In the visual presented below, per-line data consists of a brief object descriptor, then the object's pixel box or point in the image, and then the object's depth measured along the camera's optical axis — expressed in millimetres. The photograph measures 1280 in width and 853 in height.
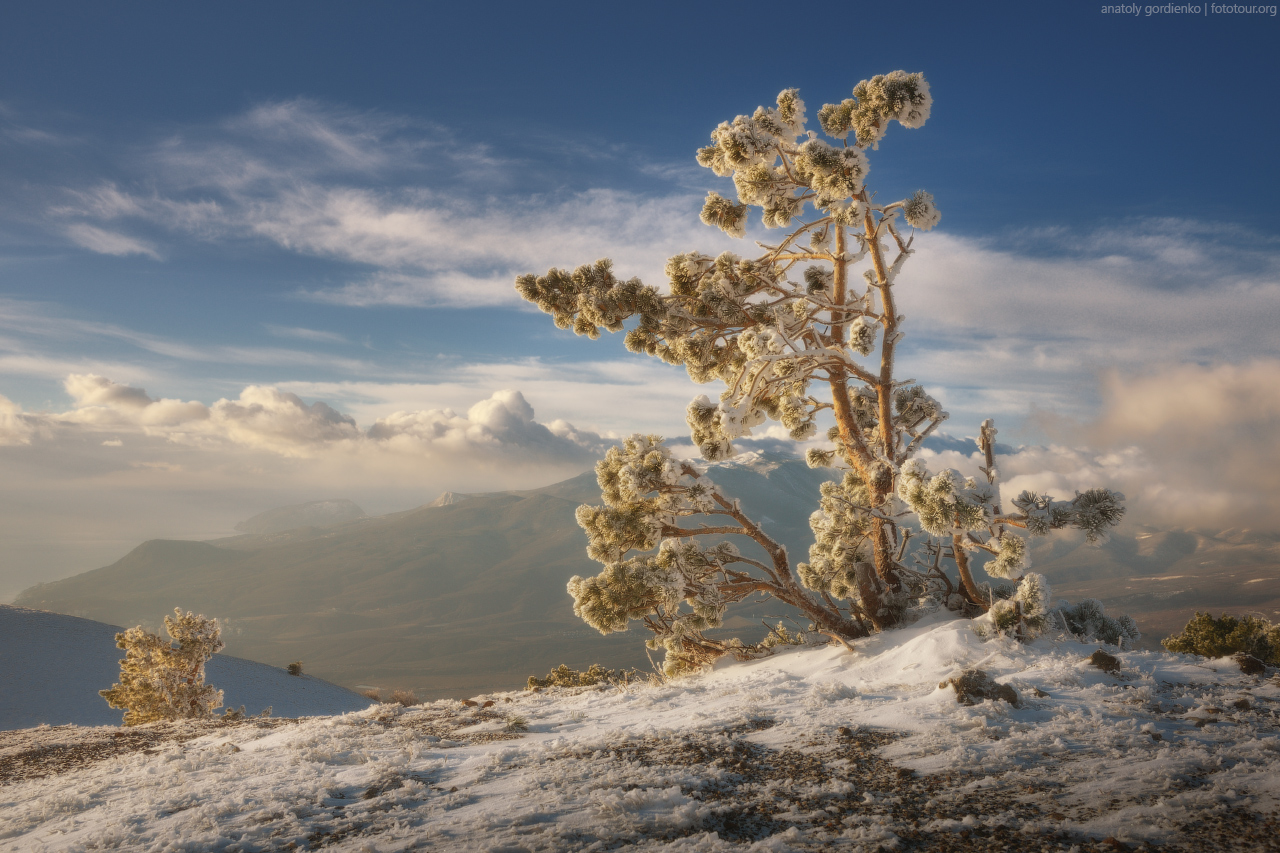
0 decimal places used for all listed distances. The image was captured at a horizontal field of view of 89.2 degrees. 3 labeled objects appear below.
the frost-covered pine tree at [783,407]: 10039
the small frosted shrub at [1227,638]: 11250
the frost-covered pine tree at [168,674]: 17906
